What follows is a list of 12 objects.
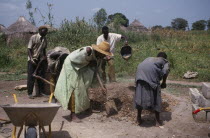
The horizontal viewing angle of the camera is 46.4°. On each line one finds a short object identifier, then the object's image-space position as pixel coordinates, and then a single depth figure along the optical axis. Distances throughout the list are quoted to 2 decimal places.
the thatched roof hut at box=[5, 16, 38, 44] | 19.16
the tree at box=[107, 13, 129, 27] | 52.12
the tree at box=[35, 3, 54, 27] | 13.05
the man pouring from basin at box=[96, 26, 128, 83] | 6.69
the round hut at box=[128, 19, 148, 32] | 33.67
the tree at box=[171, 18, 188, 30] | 53.97
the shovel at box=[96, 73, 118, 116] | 4.99
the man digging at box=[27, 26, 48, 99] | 6.25
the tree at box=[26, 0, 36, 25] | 21.22
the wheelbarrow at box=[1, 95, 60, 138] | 2.99
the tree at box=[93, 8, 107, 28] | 13.95
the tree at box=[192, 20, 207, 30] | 46.98
